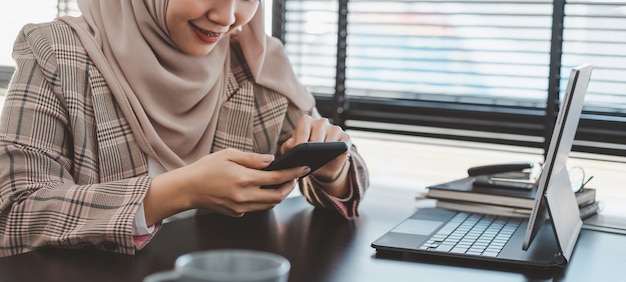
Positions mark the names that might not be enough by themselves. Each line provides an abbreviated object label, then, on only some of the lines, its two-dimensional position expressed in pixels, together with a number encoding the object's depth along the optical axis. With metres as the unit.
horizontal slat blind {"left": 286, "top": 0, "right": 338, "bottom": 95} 2.54
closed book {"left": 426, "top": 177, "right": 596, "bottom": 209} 1.64
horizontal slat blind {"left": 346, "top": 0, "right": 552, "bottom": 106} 2.24
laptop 1.19
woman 1.25
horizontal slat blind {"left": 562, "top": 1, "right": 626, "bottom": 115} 2.11
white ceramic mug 0.60
